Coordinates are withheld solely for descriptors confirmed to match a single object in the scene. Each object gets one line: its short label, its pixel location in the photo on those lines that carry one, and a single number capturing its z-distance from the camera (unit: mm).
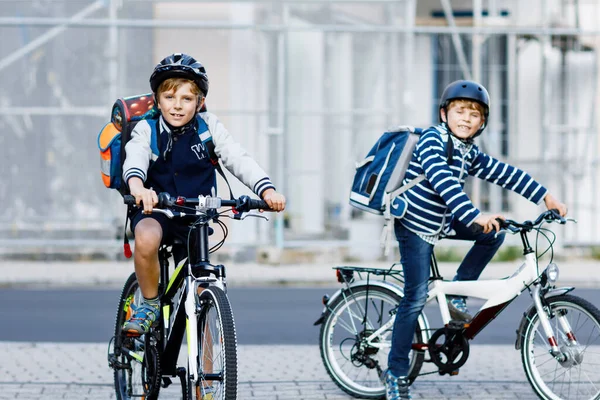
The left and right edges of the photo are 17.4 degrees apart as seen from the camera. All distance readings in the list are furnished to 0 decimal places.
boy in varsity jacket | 8794
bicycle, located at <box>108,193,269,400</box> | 8067
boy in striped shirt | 9800
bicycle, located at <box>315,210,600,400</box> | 9787
